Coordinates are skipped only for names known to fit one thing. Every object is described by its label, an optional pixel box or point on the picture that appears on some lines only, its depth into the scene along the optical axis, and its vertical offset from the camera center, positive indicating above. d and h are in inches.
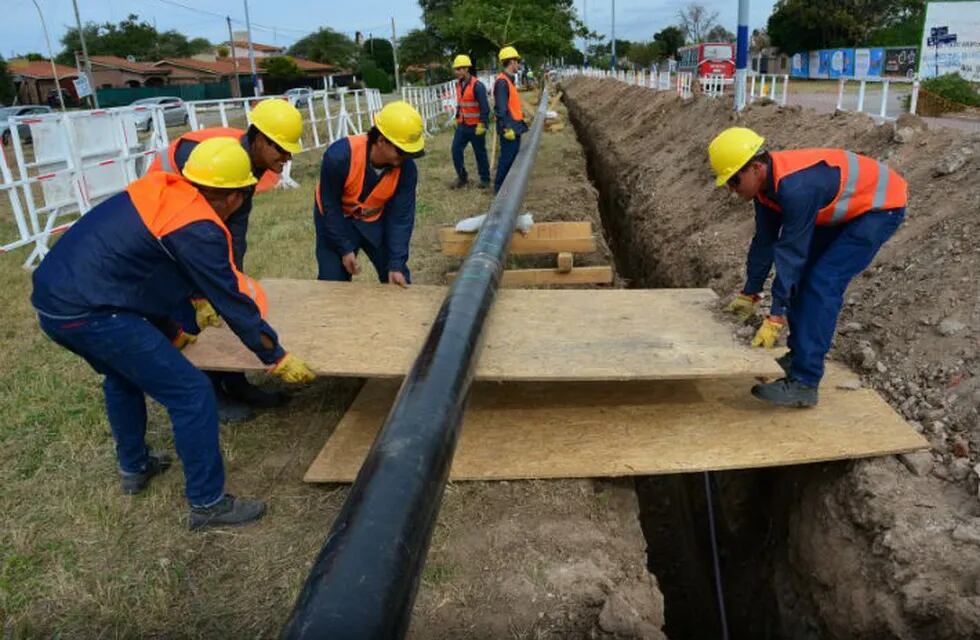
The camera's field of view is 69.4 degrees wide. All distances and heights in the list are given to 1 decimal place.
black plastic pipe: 74.6 -49.1
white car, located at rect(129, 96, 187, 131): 1056.8 -18.5
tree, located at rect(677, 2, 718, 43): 3139.8 +196.2
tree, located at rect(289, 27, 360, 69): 3139.8 +200.9
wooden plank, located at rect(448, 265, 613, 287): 257.0 -66.7
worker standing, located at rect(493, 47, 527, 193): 384.8 -14.3
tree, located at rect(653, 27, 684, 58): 3074.3 +159.7
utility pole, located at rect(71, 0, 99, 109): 1208.2 +101.3
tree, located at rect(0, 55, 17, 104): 1579.7 +55.9
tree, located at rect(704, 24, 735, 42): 3176.7 +182.5
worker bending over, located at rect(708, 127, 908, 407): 133.8 -28.9
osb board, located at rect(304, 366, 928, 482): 133.9 -68.0
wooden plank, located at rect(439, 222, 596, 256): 255.4 -53.3
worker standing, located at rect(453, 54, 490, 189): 398.6 -15.9
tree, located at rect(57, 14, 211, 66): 2952.8 +261.9
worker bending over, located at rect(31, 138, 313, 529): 109.3 -27.8
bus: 1011.9 +30.2
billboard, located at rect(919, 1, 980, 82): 693.9 +22.3
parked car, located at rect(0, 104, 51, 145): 939.3 -0.2
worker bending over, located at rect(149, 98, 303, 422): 140.1 -11.7
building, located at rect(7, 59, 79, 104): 1865.2 +71.3
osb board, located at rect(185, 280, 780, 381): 136.3 -51.3
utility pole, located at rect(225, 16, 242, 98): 1931.6 +34.6
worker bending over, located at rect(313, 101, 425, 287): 162.7 -24.8
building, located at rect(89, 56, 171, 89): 2106.3 +95.2
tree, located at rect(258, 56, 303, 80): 2240.4 +90.5
